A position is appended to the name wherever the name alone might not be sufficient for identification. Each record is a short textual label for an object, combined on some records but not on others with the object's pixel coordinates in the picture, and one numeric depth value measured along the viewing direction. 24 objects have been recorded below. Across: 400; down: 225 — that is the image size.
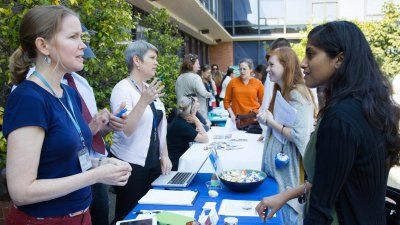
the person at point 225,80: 10.06
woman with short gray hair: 2.71
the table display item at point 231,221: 1.88
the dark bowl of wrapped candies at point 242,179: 2.42
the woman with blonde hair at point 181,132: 3.91
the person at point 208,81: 9.30
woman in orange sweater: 5.85
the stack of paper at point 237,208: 2.10
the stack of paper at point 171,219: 1.87
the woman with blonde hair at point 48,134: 1.35
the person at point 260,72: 8.30
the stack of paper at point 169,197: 2.26
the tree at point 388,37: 9.85
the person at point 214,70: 12.12
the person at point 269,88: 3.92
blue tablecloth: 2.03
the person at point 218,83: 11.04
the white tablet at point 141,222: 1.77
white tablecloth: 3.50
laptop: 2.59
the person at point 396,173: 4.59
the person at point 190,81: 6.11
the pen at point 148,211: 2.05
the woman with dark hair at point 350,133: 1.28
